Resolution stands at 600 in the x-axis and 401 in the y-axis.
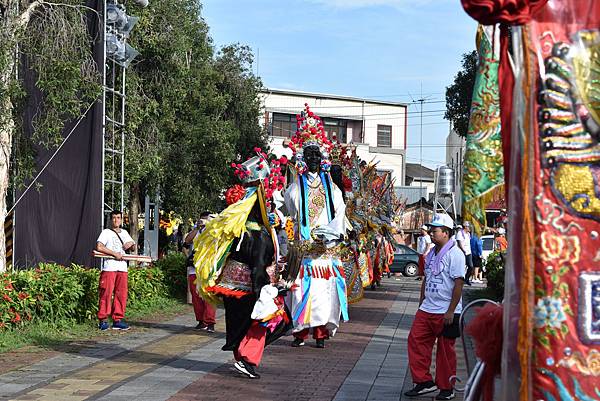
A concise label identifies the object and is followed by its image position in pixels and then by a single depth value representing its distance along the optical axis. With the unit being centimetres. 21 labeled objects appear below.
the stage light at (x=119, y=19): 1595
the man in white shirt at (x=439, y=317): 802
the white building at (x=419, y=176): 6706
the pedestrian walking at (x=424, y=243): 2497
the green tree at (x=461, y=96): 2503
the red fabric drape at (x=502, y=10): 318
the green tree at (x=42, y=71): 1365
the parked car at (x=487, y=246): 3195
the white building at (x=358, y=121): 5703
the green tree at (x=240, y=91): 3147
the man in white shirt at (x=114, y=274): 1285
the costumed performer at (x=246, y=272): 925
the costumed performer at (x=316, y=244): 1170
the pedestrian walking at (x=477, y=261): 2496
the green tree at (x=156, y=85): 2033
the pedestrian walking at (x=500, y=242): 1997
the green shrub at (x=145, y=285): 1549
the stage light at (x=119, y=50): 1620
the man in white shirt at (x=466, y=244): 2063
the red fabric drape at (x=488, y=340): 387
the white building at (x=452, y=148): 6149
